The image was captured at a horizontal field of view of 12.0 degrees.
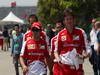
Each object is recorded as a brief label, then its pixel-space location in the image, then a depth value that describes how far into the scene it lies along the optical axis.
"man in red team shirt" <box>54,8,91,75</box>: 7.73
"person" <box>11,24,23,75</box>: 14.10
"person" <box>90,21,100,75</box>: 13.38
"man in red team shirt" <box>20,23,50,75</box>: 8.55
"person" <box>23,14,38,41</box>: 10.01
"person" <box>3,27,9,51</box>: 34.38
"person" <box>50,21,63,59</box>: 10.50
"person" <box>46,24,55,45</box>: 18.05
